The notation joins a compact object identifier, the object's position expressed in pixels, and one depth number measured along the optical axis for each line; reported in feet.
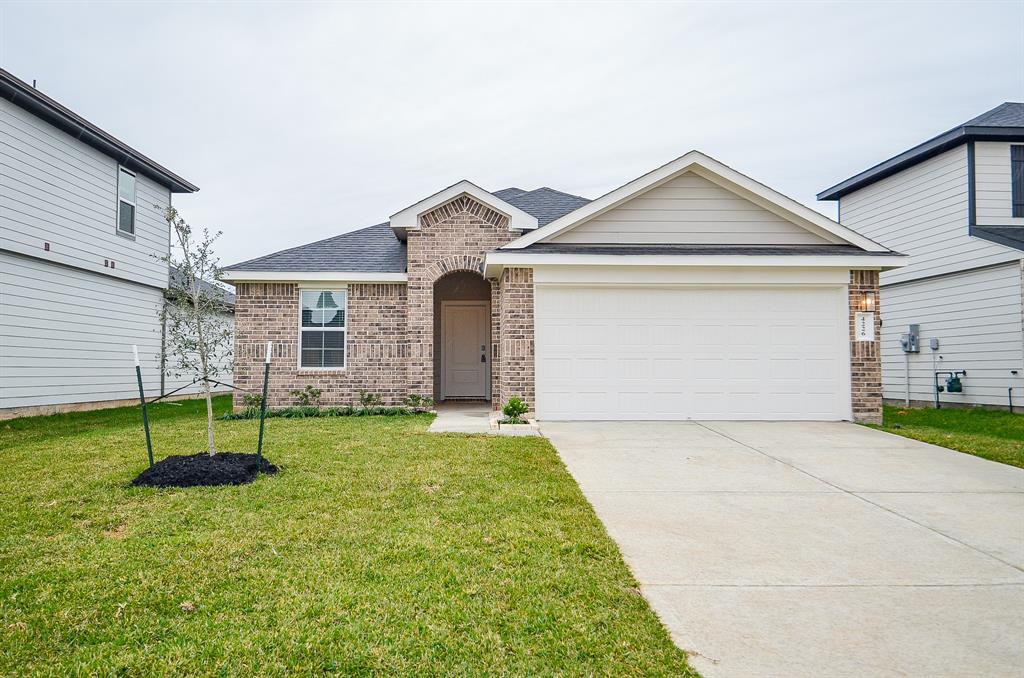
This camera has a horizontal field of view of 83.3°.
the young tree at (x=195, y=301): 19.75
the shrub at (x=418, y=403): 39.86
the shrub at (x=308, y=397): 39.86
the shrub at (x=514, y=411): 30.53
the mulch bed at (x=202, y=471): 18.66
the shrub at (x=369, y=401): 39.86
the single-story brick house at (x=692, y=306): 33.50
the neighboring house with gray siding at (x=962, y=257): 42.29
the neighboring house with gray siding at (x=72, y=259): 37.78
